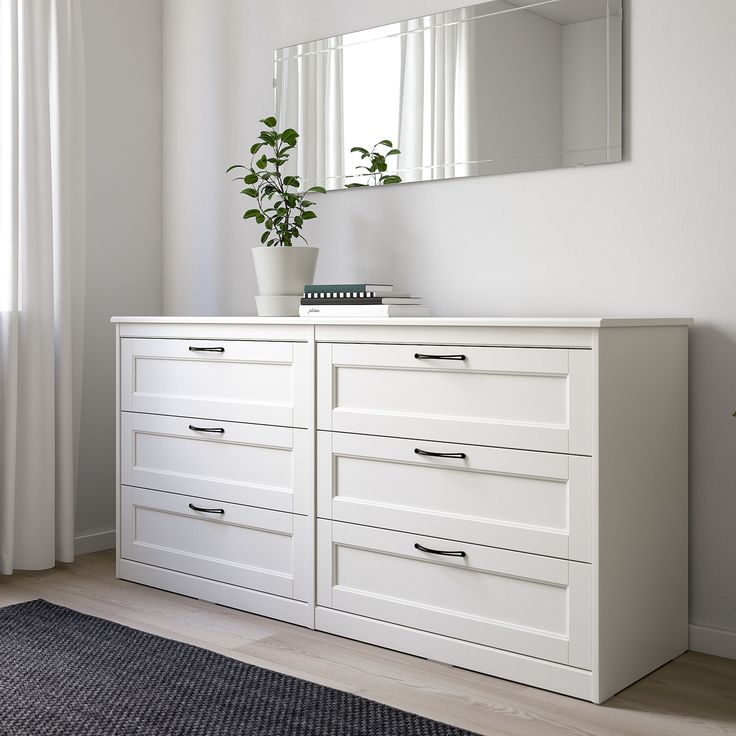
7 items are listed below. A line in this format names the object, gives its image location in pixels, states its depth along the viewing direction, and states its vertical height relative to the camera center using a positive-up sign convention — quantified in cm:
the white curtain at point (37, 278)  299 +22
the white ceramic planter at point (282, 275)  287 +22
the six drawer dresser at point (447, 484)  203 -35
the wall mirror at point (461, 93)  249 +76
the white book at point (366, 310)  247 +10
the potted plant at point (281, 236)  287 +36
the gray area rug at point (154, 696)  190 -78
